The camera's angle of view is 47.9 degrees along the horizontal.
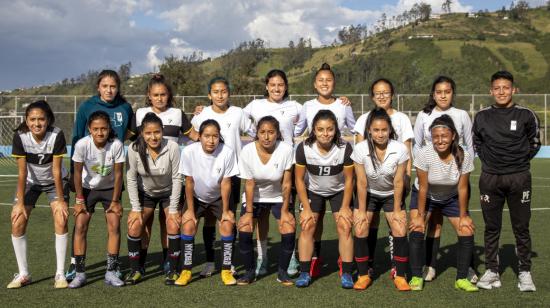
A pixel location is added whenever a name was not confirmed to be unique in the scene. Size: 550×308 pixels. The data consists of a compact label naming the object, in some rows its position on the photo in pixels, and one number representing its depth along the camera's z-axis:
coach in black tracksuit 5.61
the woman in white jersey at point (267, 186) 5.80
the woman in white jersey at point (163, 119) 6.20
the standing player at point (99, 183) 5.65
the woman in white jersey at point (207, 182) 5.80
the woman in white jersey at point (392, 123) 6.09
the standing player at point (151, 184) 5.77
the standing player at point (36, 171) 5.61
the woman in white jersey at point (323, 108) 6.25
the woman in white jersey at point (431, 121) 5.99
